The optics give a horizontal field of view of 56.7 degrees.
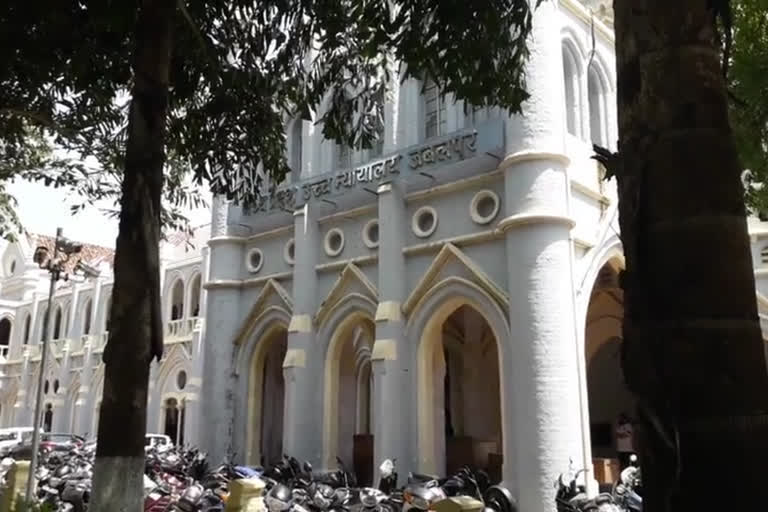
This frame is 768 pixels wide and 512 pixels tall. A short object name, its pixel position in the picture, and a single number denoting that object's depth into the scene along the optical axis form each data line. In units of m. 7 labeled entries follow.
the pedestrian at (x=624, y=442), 16.80
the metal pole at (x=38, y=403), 10.19
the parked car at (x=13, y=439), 21.17
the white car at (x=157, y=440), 21.08
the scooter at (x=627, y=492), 8.93
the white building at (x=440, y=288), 11.86
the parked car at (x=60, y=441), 19.73
